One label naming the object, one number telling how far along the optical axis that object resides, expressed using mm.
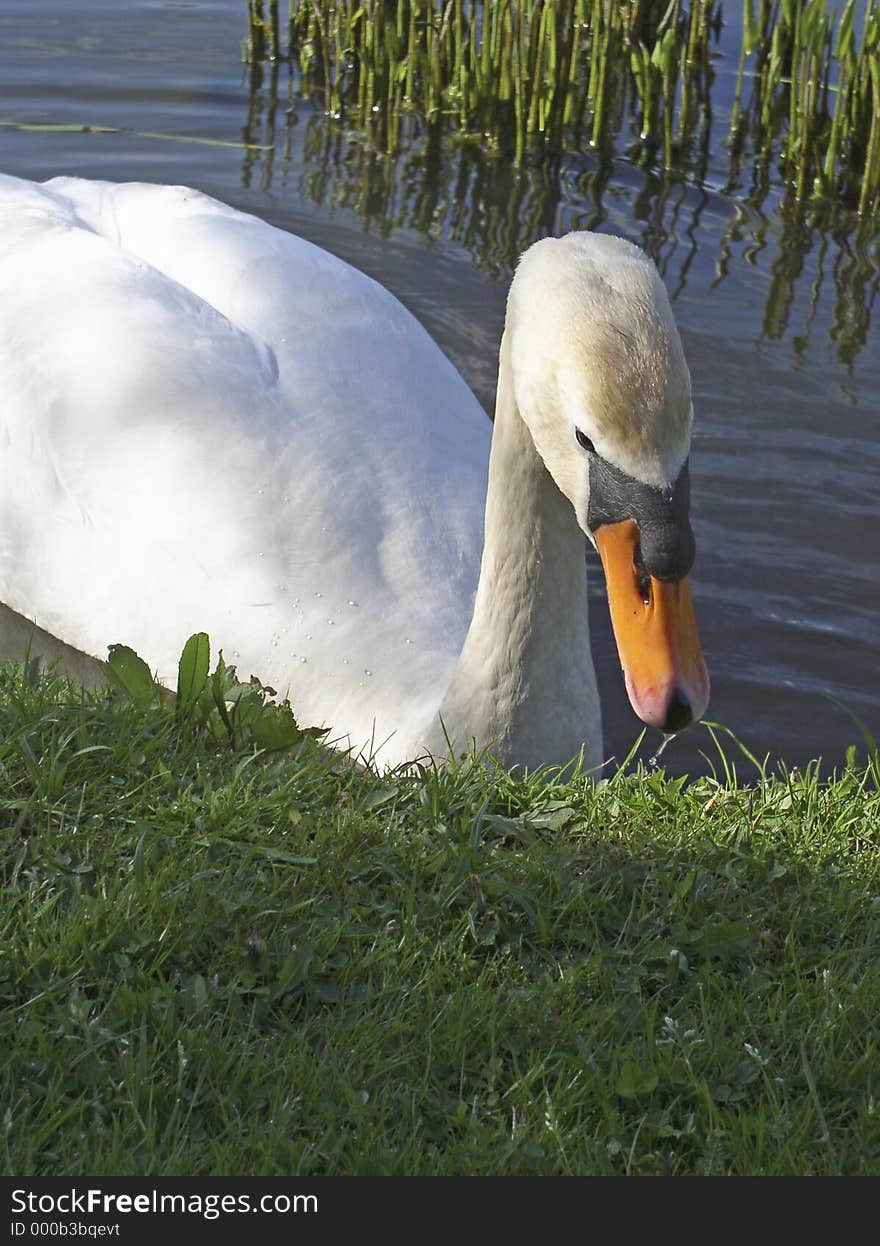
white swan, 3146
